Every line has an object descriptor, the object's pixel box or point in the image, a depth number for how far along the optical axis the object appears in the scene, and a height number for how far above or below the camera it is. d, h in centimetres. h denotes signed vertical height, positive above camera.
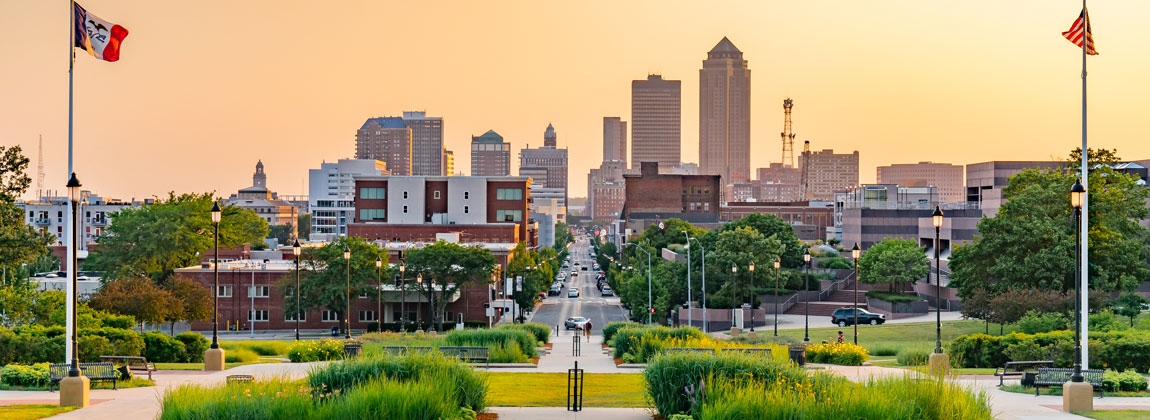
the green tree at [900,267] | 9000 -478
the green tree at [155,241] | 8319 -286
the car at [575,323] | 8188 -918
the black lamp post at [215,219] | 3297 -40
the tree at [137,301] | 5812 -545
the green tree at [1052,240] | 5428 -141
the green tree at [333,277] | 7644 -524
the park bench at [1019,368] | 2925 -458
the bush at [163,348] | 3672 -510
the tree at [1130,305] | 5679 -518
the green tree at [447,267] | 8175 -476
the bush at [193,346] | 3828 -526
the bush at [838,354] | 3681 -520
